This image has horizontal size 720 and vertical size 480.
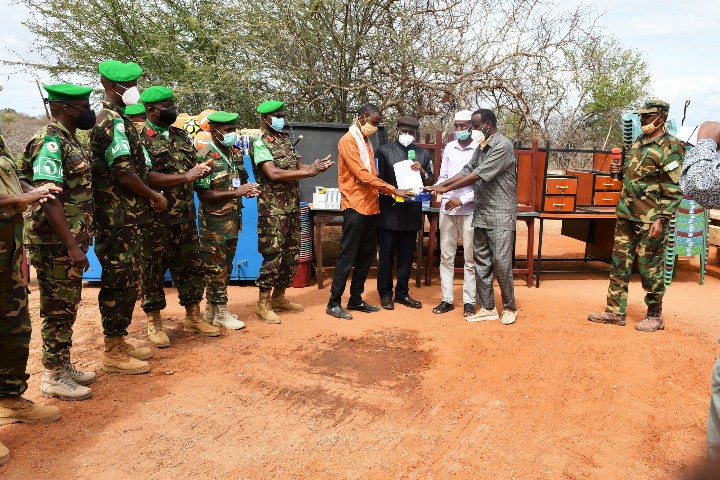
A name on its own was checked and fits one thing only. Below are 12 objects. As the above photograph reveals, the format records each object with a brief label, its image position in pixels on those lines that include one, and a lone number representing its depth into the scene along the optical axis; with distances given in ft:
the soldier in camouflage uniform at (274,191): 18.48
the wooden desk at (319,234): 24.21
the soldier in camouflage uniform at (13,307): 10.43
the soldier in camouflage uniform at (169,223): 15.37
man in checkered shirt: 18.56
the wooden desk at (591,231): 24.45
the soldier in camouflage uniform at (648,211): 17.53
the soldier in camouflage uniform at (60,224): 11.69
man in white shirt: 20.31
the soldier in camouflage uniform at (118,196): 13.34
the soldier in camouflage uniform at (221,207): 17.30
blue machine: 24.73
